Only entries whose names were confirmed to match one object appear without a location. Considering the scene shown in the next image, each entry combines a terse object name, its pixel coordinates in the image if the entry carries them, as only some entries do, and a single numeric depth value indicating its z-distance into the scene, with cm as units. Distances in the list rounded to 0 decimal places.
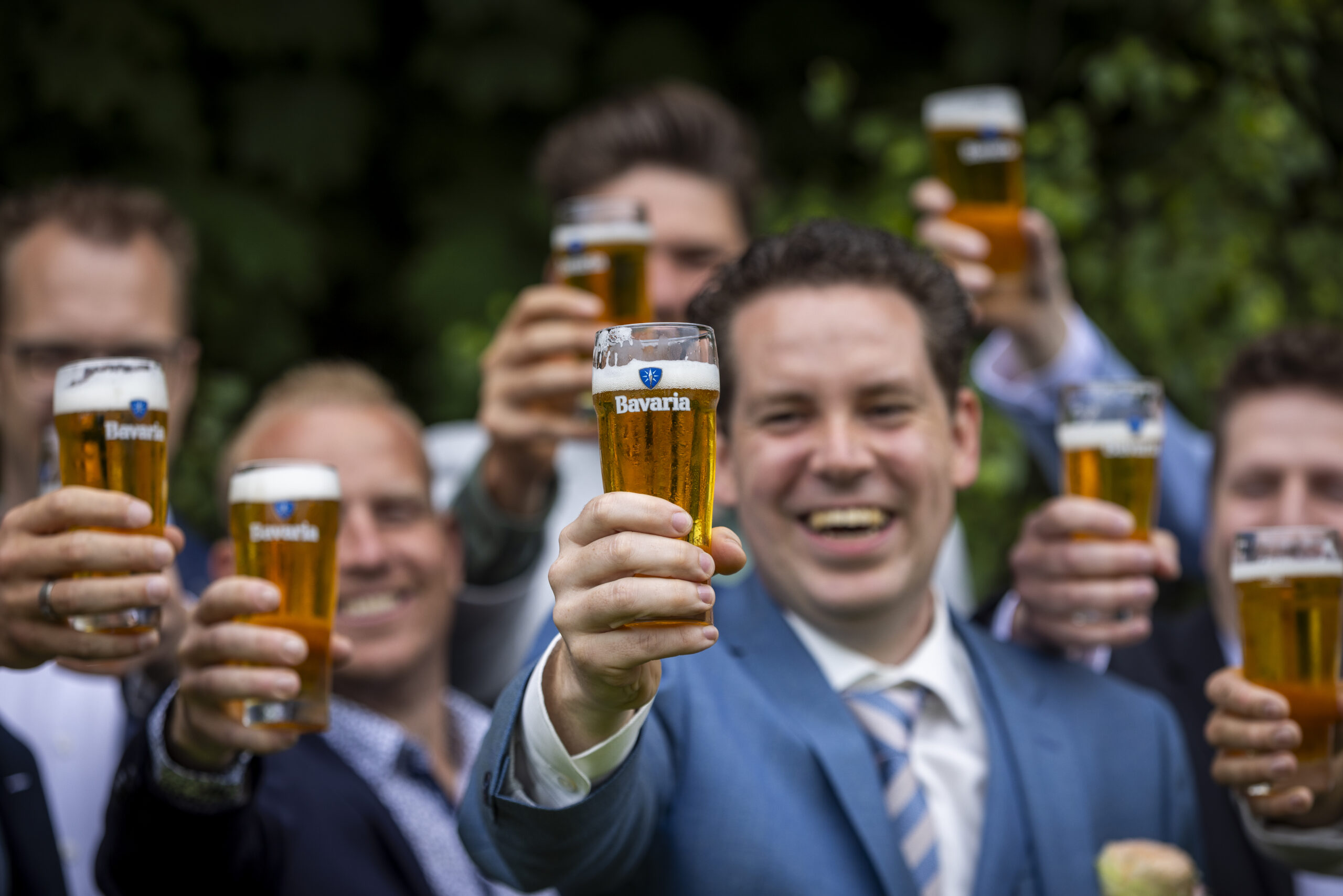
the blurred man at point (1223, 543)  295
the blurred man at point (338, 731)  246
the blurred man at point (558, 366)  338
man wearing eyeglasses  350
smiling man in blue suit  221
